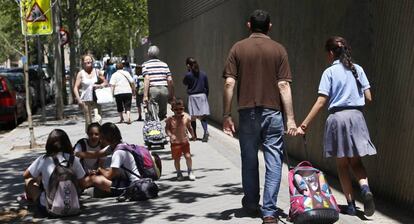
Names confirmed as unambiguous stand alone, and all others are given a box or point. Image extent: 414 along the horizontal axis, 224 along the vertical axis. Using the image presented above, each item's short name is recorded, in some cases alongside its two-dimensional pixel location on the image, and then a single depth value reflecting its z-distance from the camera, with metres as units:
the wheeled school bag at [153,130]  11.55
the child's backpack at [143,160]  7.54
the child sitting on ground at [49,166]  6.89
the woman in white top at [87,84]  12.26
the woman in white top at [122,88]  16.14
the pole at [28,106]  12.67
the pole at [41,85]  18.83
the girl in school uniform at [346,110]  5.89
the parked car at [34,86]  24.48
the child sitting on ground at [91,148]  7.75
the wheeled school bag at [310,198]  5.38
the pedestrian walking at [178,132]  8.44
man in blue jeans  5.82
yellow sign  13.95
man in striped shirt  11.45
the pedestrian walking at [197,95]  12.68
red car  18.00
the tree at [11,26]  33.91
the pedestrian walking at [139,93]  17.69
